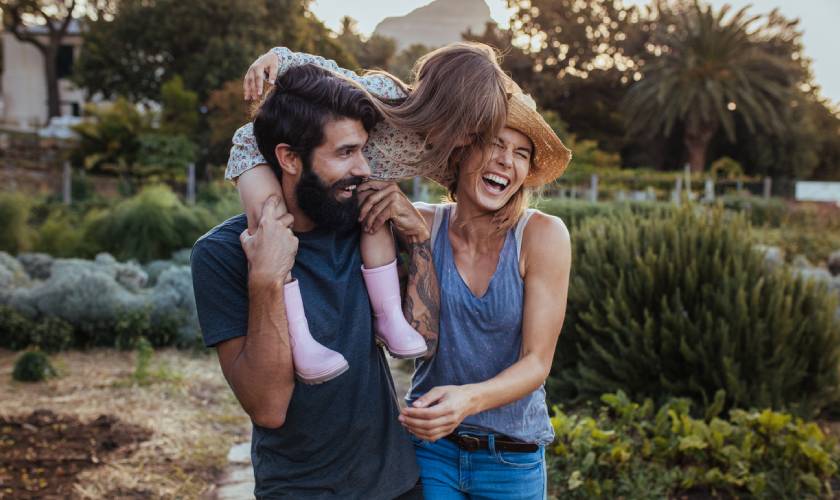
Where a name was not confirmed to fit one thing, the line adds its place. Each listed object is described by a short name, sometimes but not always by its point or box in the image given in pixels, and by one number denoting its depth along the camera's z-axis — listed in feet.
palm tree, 116.06
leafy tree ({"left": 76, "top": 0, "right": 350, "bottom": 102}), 107.34
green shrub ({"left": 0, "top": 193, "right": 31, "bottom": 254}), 41.06
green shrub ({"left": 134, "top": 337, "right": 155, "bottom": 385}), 23.65
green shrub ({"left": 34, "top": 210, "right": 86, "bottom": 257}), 40.91
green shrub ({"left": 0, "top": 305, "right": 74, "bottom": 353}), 27.09
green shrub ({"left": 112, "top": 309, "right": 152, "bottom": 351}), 27.73
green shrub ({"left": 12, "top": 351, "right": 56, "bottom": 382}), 23.35
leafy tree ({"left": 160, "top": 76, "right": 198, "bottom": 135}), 90.07
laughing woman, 8.16
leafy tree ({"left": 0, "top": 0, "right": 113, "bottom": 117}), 135.23
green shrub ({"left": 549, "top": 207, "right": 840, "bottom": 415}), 17.66
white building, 158.10
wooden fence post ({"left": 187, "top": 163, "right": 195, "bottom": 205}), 69.67
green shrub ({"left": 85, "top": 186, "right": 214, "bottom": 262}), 40.75
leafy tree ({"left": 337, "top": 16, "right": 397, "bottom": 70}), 117.70
